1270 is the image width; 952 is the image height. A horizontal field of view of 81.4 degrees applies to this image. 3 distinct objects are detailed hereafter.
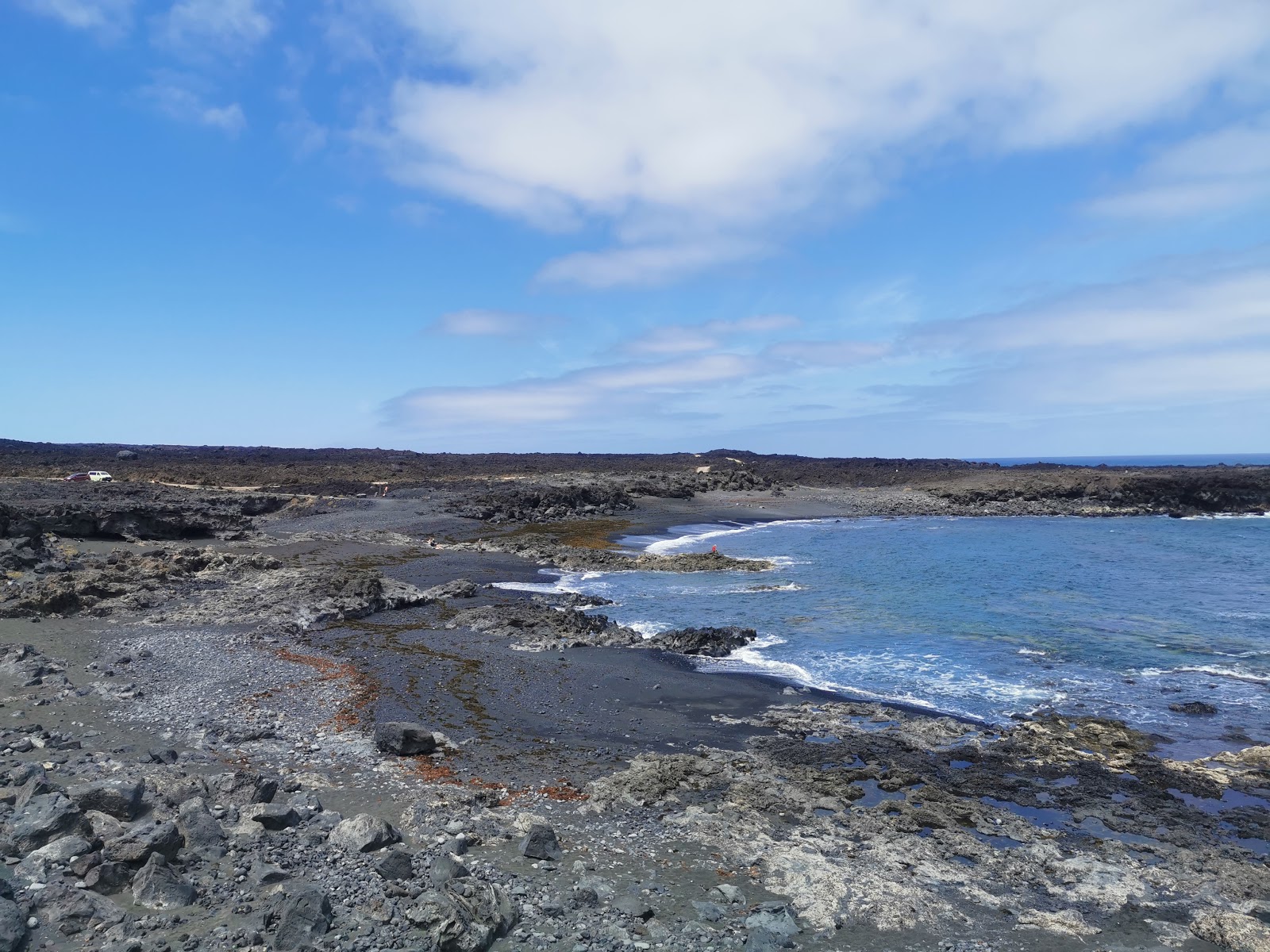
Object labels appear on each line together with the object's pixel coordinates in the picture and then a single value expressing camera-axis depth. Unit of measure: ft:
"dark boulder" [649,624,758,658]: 61.41
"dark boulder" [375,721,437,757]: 36.70
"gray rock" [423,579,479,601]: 77.71
